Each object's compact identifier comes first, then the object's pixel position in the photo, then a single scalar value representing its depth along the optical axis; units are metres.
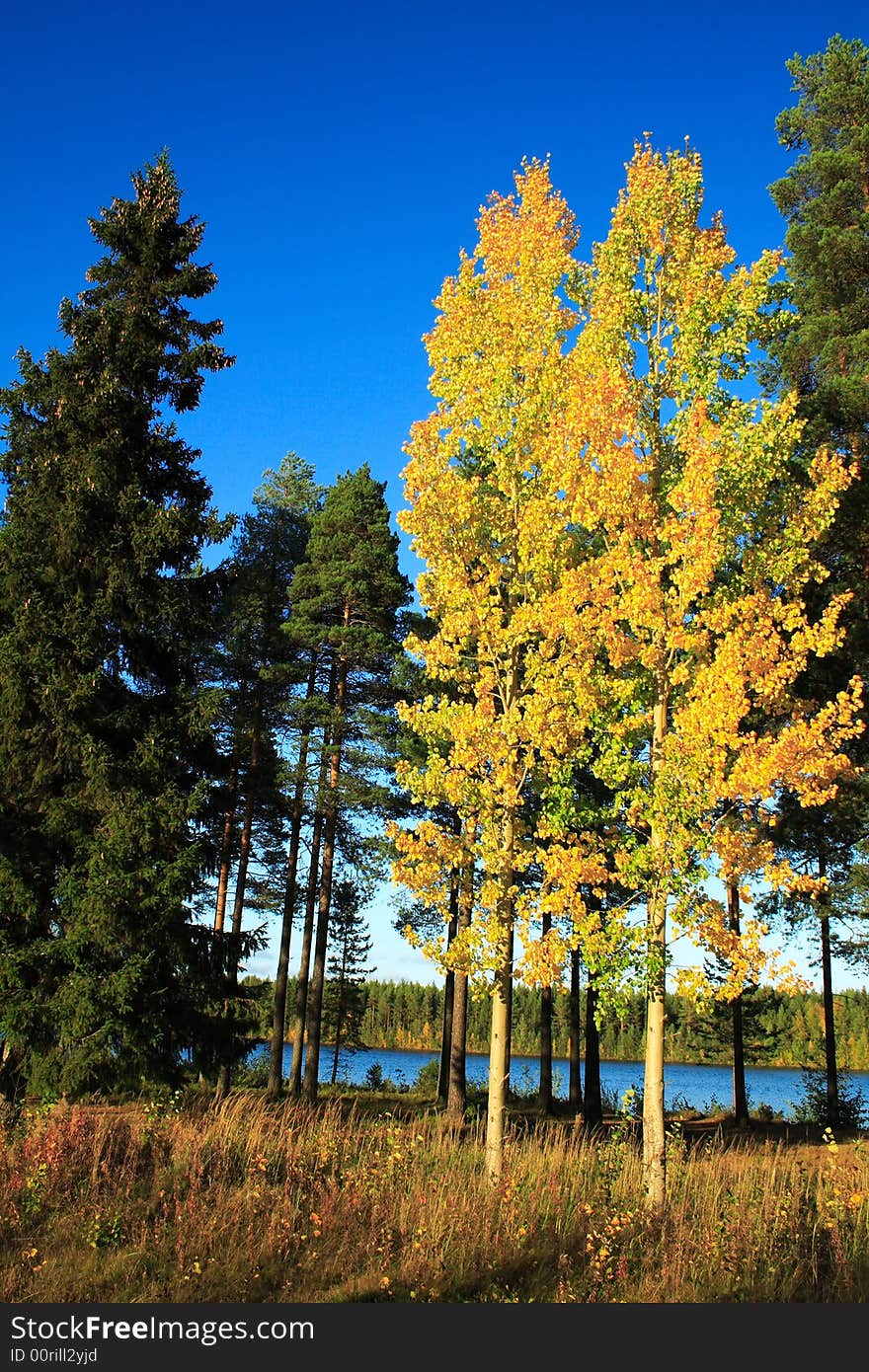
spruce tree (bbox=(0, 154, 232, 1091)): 12.79
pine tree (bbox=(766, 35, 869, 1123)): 17.66
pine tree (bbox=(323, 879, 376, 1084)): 44.66
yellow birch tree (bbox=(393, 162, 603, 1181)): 11.23
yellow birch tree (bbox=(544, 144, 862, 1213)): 9.84
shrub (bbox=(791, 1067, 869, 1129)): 24.33
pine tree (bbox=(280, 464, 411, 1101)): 24.73
